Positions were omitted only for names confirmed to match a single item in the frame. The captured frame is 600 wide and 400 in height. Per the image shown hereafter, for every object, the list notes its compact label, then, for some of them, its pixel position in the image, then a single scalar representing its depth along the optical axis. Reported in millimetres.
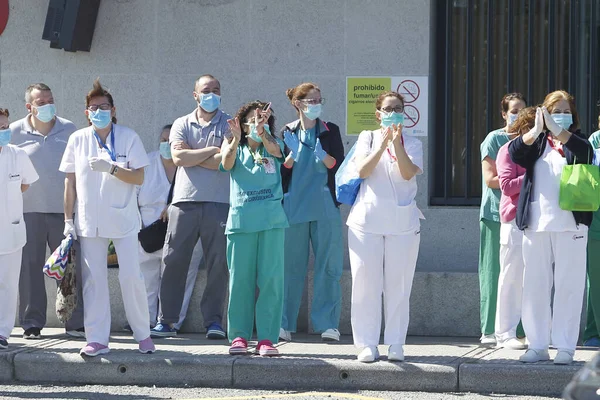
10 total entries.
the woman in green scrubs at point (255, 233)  17000
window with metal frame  21187
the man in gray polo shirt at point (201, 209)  18891
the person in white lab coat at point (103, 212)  17203
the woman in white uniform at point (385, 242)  16437
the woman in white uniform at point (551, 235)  15937
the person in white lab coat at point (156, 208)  20422
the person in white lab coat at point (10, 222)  18203
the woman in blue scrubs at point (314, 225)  19062
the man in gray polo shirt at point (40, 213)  19625
